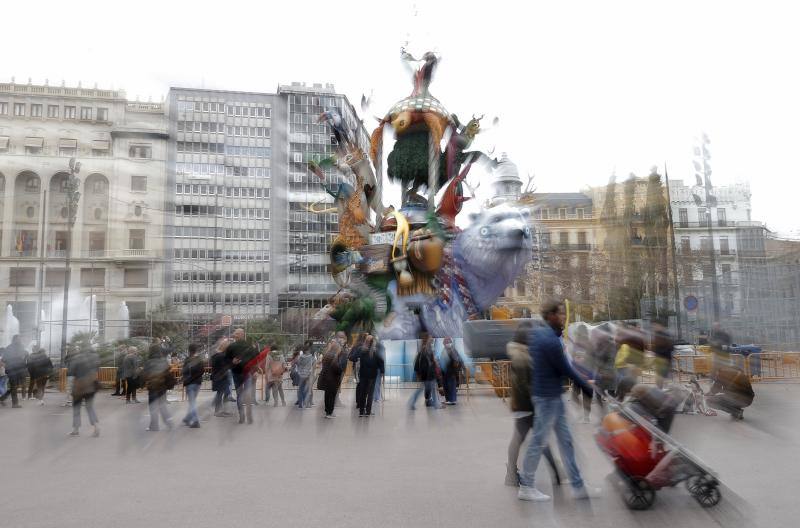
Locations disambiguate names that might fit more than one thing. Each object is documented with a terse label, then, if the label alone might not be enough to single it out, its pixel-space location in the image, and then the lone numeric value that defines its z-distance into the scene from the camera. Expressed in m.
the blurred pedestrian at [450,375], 13.94
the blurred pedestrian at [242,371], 11.58
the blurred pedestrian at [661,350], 8.65
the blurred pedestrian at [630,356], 9.15
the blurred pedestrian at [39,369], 15.80
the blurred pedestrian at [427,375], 13.22
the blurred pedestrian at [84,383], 9.90
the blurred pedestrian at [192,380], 11.05
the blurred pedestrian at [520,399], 6.00
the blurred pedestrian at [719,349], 10.10
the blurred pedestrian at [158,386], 10.46
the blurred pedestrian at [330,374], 12.12
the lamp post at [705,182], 13.31
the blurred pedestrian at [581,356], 10.72
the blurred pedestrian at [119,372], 16.91
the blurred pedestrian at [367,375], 12.19
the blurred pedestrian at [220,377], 12.11
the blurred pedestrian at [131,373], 15.70
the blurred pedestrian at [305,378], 13.99
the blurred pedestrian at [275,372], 14.48
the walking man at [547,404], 5.58
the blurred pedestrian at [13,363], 14.85
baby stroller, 5.37
